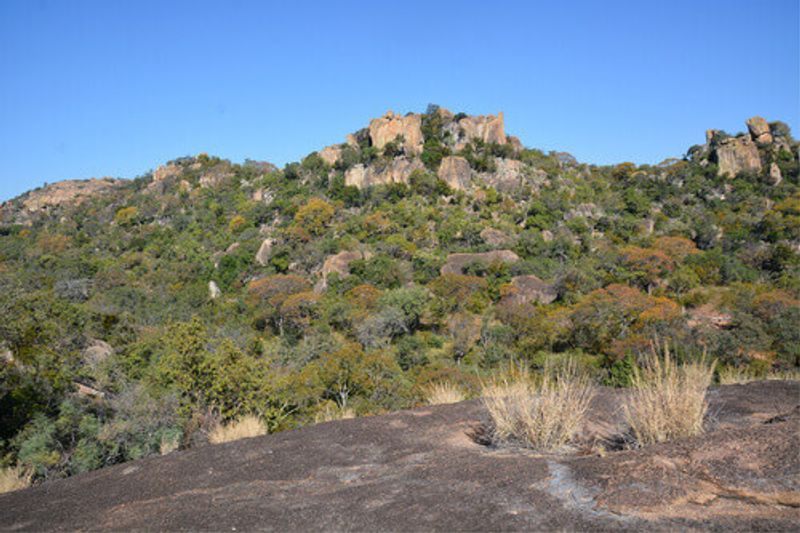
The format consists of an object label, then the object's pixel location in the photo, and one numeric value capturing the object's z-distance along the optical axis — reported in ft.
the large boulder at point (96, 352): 57.21
